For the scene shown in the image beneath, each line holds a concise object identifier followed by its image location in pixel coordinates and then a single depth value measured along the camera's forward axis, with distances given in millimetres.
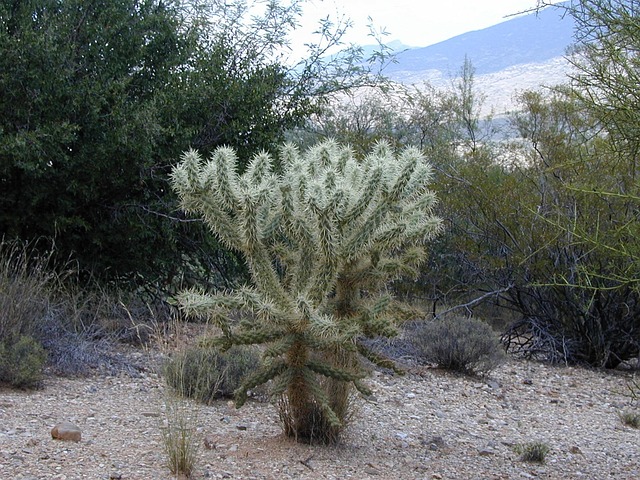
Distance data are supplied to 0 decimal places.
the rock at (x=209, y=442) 4935
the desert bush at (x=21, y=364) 6105
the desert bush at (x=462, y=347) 8680
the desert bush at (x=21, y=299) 6758
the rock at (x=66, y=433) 4766
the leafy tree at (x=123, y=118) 7930
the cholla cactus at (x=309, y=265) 4934
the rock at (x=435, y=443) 5745
